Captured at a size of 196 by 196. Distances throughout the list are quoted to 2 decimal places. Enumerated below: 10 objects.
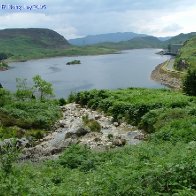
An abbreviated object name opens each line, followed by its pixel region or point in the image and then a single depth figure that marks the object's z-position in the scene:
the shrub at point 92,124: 23.40
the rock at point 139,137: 20.58
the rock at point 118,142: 18.94
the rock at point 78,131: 21.50
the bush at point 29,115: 24.59
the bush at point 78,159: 12.61
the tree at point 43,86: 46.41
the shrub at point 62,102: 38.60
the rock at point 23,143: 19.68
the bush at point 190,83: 35.29
